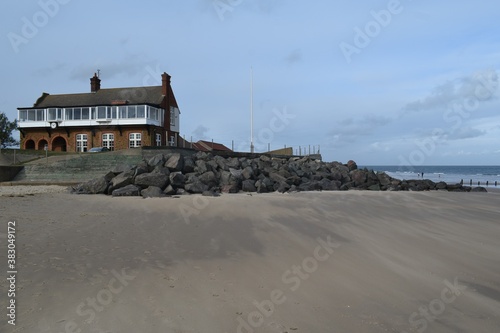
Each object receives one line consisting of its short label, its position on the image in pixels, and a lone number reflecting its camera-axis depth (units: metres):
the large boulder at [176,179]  15.96
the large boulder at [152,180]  15.30
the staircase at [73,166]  21.78
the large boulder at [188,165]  18.59
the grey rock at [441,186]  26.91
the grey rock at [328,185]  20.89
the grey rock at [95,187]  15.24
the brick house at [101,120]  39.09
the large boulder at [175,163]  17.83
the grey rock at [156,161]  17.81
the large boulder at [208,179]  17.17
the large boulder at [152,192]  14.17
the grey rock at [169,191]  14.95
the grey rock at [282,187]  18.23
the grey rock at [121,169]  17.23
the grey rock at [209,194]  15.01
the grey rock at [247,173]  18.99
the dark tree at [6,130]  50.28
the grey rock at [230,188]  16.77
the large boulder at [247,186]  17.56
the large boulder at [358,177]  23.73
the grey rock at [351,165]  29.05
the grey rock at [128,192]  14.55
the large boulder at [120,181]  15.18
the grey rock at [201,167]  18.61
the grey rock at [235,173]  17.97
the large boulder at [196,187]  15.77
